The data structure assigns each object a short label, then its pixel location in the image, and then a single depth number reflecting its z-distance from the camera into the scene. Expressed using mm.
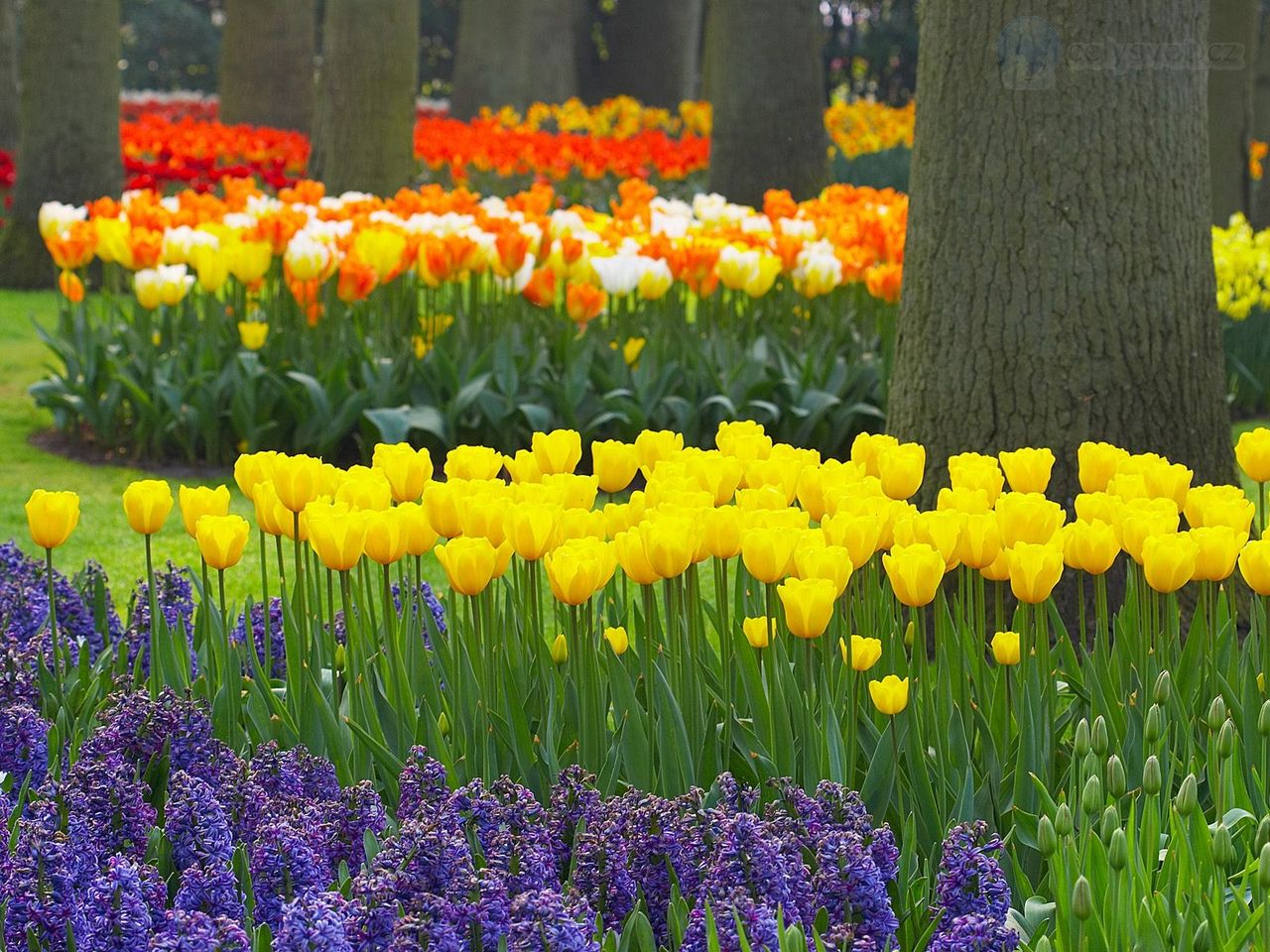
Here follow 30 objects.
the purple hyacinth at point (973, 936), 4148
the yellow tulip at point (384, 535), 5707
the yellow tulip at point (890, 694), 5016
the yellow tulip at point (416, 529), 5871
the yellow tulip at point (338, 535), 5629
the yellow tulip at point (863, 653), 5155
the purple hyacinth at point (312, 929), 4000
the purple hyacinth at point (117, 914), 4395
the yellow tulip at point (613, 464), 6363
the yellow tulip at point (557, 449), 6508
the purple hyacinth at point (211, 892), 4508
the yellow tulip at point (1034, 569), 5320
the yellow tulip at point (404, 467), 6297
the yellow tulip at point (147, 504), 6070
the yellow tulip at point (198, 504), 6129
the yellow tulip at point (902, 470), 6285
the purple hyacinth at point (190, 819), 4832
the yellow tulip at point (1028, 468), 6289
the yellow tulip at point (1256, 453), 6434
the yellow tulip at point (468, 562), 5383
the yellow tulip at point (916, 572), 5227
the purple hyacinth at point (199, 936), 4043
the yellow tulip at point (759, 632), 5477
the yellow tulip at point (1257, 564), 5383
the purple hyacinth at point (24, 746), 5852
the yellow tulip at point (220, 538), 5832
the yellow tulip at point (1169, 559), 5426
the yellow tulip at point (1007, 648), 5383
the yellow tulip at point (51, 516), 5930
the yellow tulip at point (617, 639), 6062
